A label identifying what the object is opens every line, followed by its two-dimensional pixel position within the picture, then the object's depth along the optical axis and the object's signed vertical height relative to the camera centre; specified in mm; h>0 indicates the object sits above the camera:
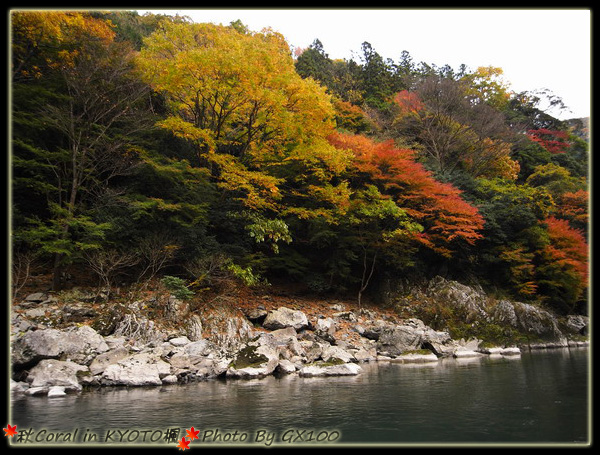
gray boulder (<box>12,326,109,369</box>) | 8391 -2707
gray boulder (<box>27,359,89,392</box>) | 8070 -3146
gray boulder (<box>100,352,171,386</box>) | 8727 -3349
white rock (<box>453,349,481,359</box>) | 14078 -4674
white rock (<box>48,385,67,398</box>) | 7668 -3286
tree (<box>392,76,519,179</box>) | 26953 +7151
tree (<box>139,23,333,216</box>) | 13562 +4934
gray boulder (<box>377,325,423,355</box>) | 13493 -3990
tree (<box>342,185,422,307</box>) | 16453 +186
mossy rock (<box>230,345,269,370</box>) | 10391 -3597
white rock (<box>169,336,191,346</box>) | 10688 -3145
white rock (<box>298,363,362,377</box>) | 10331 -3862
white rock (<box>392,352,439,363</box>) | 12781 -4358
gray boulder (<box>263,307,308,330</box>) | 13375 -3204
